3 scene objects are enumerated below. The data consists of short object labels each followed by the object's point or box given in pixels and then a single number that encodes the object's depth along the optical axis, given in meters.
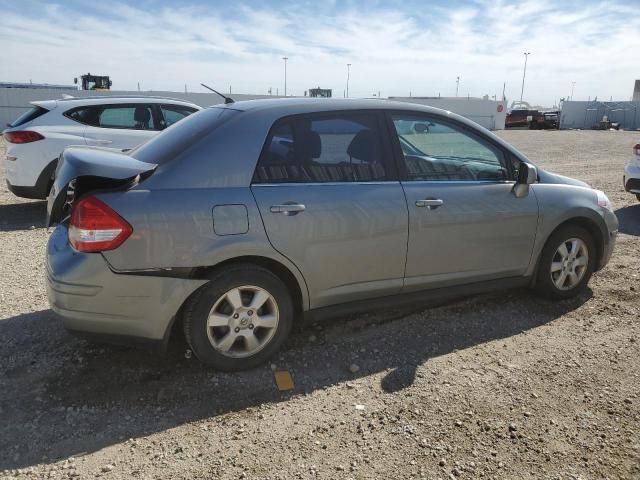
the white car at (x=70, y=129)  7.49
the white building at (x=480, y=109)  35.91
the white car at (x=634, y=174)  8.29
